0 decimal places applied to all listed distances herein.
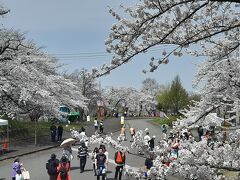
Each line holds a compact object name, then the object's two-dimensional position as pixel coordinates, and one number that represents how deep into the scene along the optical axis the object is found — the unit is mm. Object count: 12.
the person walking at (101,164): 16781
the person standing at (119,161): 17078
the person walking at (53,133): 33031
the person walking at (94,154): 17689
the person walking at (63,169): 13809
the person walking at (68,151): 18766
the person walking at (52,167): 14734
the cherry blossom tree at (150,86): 133375
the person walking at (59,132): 33688
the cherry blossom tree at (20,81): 29859
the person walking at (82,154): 19225
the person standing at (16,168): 15625
